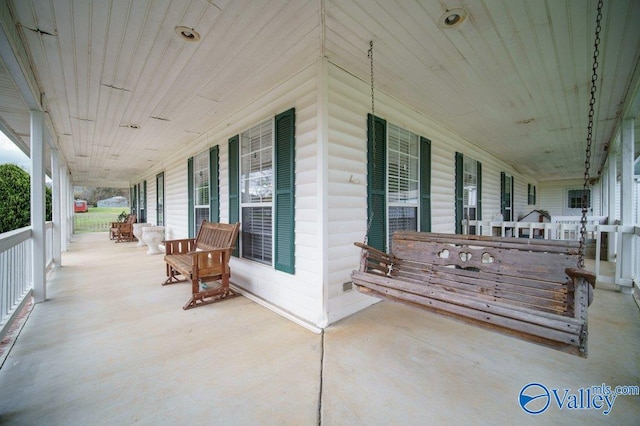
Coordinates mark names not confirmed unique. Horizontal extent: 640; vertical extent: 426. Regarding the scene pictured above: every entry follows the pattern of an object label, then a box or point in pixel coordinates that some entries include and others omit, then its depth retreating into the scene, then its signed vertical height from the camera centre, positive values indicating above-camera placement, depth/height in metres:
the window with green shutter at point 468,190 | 5.65 +0.46
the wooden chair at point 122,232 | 10.25 -0.87
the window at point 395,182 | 3.54 +0.44
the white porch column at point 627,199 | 4.04 +0.16
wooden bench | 3.54 -0.82
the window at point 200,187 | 5.58 +0.51
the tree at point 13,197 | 4.97 +0.26
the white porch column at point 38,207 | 3.56 +0.04
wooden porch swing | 1.39 -0.56
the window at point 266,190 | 3.25 +0.29
